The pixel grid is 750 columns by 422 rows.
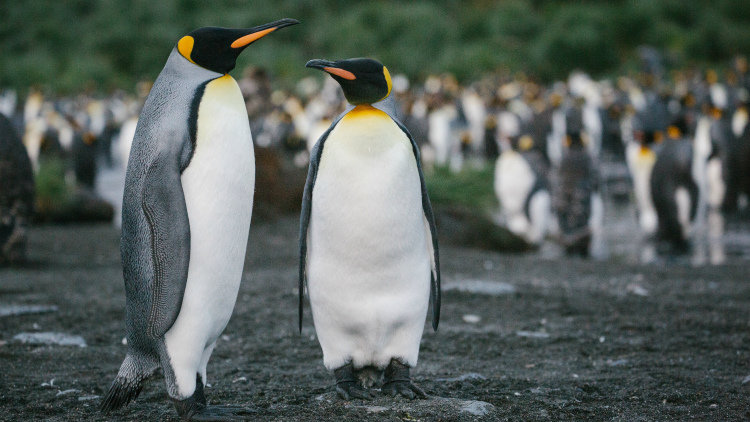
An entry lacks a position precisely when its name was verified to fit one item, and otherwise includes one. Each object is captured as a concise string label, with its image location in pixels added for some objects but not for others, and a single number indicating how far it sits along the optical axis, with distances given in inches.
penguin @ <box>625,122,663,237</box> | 864.9
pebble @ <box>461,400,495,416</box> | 267.6
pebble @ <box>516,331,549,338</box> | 412.7
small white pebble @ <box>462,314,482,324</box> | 443.8
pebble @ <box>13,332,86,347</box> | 387.9
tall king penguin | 261.1
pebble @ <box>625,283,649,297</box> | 513.3
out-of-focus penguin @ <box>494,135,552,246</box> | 858.8
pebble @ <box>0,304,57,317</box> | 439.8
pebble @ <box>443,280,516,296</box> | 506.6
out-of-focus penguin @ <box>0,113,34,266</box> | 578.2
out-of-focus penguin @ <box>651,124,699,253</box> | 798.5
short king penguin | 290.8
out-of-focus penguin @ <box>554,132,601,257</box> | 776.3
